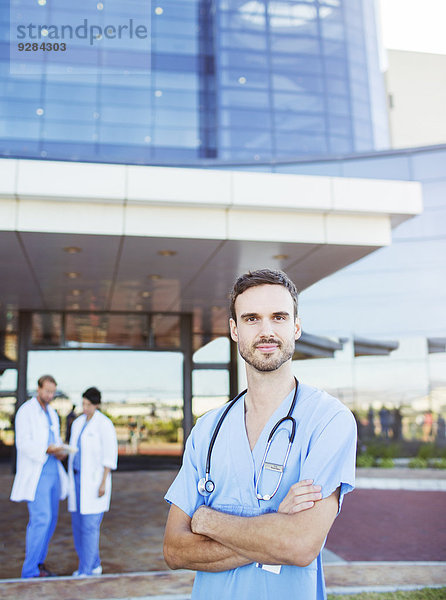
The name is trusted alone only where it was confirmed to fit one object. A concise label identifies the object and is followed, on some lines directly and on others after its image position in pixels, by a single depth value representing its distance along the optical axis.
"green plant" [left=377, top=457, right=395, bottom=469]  14.70
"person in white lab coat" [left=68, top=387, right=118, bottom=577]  5.12
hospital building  6.18
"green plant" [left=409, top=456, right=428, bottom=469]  14.55
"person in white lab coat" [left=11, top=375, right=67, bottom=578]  4.96
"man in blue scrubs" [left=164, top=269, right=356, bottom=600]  1.63
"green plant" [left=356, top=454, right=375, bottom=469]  14.73
